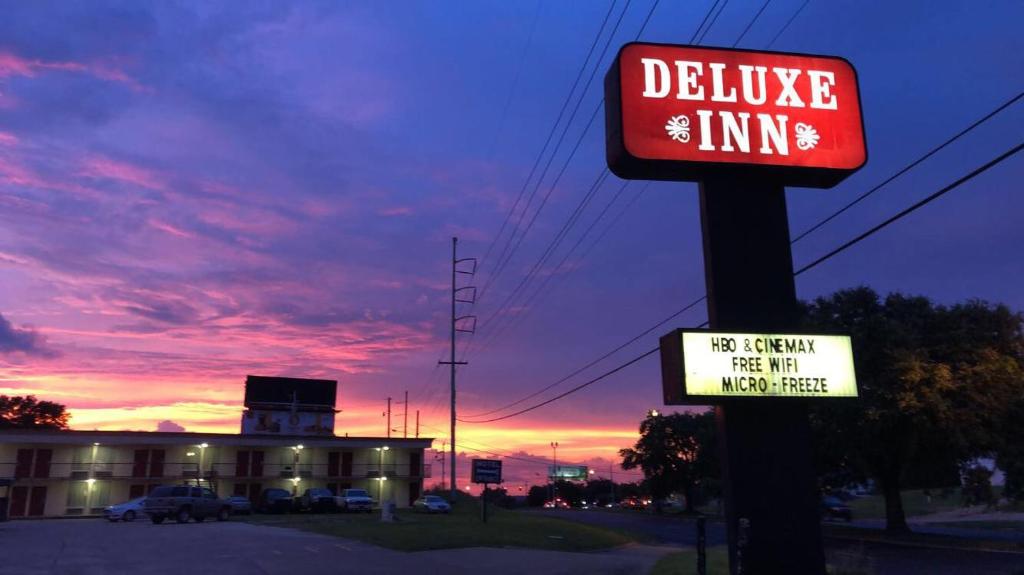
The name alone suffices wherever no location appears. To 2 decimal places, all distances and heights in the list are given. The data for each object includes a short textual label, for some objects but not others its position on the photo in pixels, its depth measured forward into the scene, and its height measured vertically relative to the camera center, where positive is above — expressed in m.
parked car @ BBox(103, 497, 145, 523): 40.44 -2.62
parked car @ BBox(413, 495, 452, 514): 51.25 -3.16
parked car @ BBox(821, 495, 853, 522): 51.44 -3.79
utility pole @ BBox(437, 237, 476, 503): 58.38 +14.46
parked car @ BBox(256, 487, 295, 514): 49.41 -2.69
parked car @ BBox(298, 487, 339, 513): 50.00 -2.68
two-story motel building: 52.97 -0.16
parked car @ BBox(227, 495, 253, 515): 47.06 -2.75
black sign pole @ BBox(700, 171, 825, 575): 12.35 +0.67
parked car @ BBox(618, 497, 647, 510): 98.29 -6.77
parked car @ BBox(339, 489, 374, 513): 51.53 -2.82
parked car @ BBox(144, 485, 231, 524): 36.69 -2.11
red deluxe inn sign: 13.62 +6.52
